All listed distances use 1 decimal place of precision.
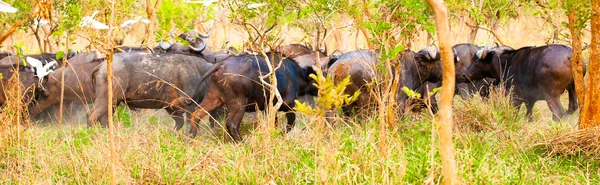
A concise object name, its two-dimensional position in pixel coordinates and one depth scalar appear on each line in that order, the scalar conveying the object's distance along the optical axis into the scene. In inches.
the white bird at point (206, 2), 357.5
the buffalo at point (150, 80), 719.7
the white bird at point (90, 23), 368.1
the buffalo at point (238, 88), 677.3
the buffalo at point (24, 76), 789.9
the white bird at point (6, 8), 317.5
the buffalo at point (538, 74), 765.3
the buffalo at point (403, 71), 673.6
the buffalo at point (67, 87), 802.8
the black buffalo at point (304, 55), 878.4
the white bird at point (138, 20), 364.0
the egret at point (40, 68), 792.0
